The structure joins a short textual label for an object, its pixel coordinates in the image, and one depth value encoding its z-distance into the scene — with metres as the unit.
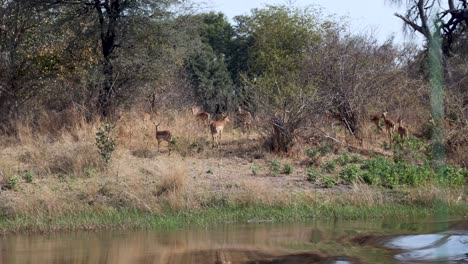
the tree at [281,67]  18.56
